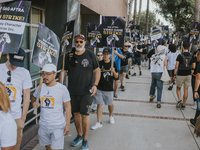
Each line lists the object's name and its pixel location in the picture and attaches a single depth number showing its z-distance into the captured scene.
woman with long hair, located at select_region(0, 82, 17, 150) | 1.93
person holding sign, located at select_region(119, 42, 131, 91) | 9.54
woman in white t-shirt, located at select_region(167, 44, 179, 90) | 9.85
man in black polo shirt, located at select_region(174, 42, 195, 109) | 7.24
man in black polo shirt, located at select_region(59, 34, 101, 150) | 4.40
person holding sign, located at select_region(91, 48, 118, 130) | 5.54
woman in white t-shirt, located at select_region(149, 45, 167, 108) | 7.49
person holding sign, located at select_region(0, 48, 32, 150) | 3.17
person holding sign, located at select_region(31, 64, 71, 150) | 3.33
